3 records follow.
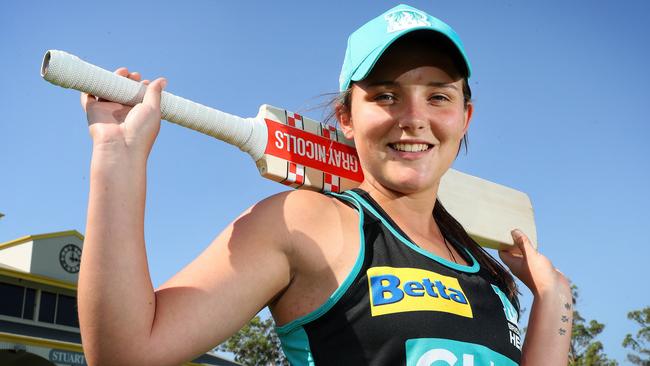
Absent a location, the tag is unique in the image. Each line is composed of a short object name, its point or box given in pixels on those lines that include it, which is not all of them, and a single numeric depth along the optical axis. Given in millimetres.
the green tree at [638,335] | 33906
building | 17016
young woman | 1174
